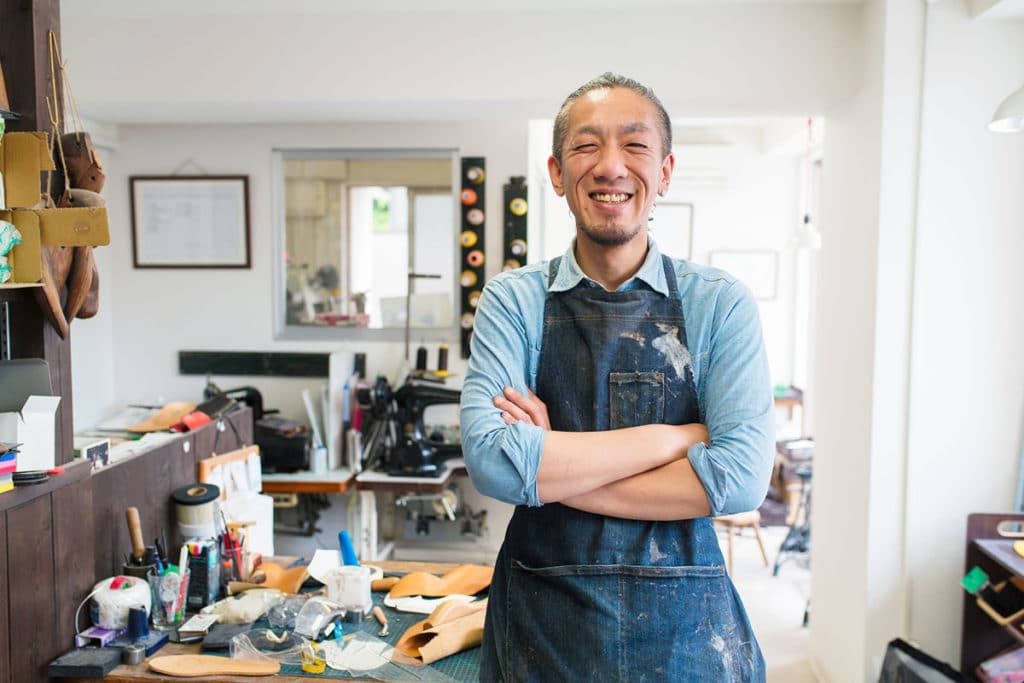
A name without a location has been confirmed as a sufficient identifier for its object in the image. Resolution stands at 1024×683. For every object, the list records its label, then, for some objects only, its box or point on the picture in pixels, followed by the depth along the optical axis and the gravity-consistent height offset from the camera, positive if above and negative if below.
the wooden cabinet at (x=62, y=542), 1.81 -0.62
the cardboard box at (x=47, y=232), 1.83 +0.14
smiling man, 1.28 -0.21
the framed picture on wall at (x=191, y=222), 4.41 +0.40
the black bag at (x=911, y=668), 2.60 -1.21
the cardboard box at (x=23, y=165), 1.83 +0.29
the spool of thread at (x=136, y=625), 2.04 -0.82
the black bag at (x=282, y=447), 3.97 -0.73
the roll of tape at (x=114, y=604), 2.06 -0.78
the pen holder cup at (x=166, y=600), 2.12 -0.80
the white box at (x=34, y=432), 1.83 -0.31
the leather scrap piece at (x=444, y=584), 2.33 -0.83
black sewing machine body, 3.89 -0.64
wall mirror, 4.35 +0.29
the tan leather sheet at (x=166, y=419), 2.83 -0.44
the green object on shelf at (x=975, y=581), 2.74 -0.94
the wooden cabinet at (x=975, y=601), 2.73 -1.03
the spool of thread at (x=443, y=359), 4.15 -0.31
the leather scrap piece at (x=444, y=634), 1.99 -0.84
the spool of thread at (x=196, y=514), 2.37 -0.64
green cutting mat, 1.92 -0.88
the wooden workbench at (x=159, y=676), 1.88 -0.89
